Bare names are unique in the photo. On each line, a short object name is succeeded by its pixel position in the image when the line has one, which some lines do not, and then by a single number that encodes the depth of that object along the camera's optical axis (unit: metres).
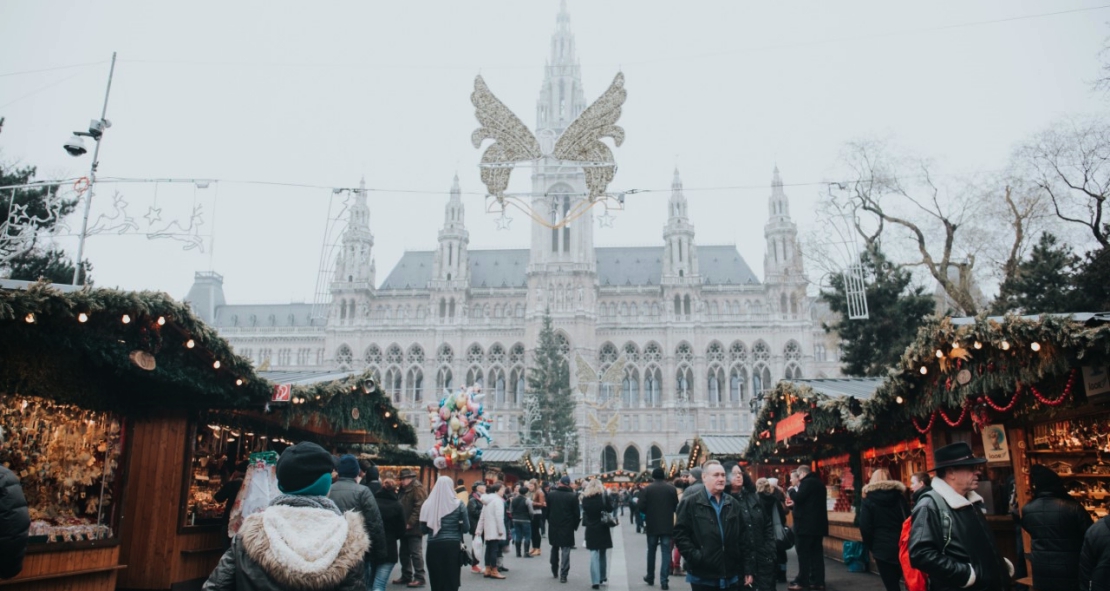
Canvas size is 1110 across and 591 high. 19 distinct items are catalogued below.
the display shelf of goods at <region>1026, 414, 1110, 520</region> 6.65
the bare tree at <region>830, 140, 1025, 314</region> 18.67
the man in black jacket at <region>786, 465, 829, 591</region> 8.70
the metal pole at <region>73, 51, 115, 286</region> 10.81
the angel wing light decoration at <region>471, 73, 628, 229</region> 11.07
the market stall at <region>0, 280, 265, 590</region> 5.97
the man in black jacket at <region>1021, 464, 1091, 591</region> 5.03
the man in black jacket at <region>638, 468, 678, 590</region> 9.34
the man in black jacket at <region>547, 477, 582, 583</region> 9.72
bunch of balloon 13.80
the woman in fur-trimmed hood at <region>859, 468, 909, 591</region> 6.74
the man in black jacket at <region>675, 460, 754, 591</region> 5.16
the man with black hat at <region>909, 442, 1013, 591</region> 3.50
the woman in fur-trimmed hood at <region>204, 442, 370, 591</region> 2.52
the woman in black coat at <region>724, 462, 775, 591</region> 5.36
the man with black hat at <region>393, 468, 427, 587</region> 8.98
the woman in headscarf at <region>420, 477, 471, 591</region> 7.12
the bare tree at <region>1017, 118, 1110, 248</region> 15.95
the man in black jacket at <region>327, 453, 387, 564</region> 5.29
